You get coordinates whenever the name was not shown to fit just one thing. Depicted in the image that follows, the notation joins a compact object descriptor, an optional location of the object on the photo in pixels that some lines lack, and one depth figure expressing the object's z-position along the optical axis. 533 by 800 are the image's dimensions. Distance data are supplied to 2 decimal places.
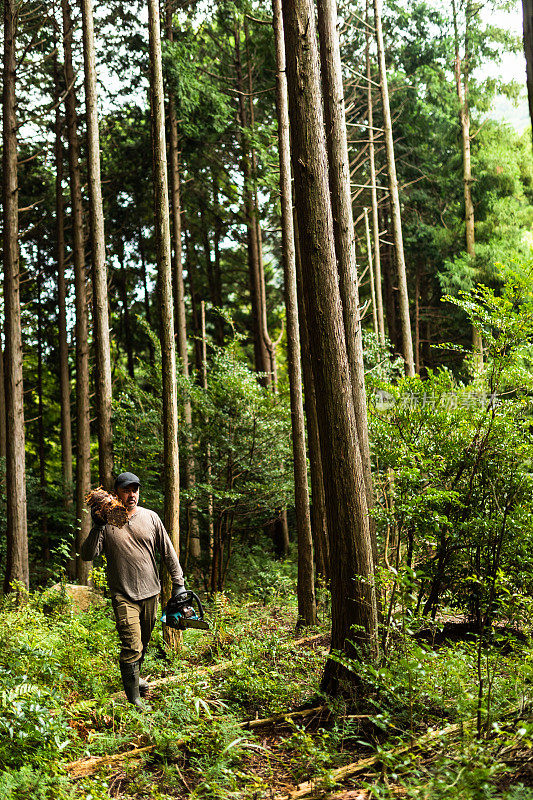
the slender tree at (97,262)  11.77
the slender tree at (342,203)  7.75
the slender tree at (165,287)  8.73
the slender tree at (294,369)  9.34
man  5.99
